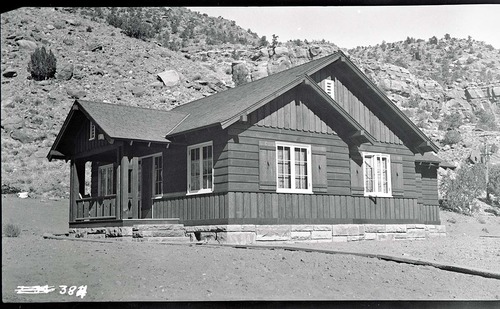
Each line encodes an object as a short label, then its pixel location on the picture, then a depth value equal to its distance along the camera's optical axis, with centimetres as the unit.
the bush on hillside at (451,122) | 5150
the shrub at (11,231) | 1928
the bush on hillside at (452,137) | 4838
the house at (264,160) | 1750
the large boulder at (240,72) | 5247
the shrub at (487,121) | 5019
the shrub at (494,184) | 3556
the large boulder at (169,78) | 4769
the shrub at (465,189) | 3581
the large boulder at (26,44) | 4362
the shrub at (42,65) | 4135
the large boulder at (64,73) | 4312
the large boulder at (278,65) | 5438
